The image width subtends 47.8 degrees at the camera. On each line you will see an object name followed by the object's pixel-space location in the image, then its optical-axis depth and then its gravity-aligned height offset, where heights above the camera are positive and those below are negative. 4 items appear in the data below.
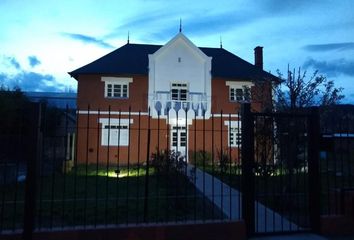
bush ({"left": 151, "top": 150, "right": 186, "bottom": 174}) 9.06 -0.30
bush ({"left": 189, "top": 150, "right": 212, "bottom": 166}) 21.88 -0.43
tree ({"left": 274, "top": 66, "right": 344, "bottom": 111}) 11.59 +1.68
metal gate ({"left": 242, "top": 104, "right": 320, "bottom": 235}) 6.43 -0.40
